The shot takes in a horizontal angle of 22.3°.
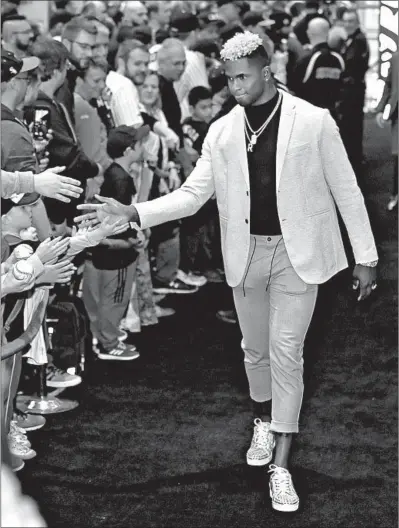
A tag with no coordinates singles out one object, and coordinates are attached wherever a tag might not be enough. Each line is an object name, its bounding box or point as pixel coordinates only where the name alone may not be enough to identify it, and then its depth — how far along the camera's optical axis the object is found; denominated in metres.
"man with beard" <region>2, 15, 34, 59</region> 7.23
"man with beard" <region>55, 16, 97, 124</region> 6.50
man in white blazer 4.00
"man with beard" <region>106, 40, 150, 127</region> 6.81
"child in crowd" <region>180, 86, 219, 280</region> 7.64
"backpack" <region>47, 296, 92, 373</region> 5.42
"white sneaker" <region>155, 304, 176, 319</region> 7.23
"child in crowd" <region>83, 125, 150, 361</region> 5.88
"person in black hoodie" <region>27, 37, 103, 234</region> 5.64
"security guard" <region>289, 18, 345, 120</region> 11.14
